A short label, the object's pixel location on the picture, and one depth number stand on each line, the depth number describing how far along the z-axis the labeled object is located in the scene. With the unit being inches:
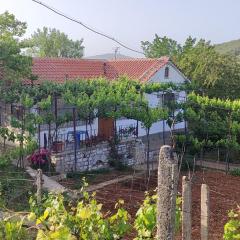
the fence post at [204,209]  197.6
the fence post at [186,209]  181.5
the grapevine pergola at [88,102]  552.8
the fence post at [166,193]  137.3
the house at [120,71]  876.0
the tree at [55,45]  1860.2
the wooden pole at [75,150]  558.2
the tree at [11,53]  593.0
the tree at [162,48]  1365.7
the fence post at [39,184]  309.1
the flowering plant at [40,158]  545.6
